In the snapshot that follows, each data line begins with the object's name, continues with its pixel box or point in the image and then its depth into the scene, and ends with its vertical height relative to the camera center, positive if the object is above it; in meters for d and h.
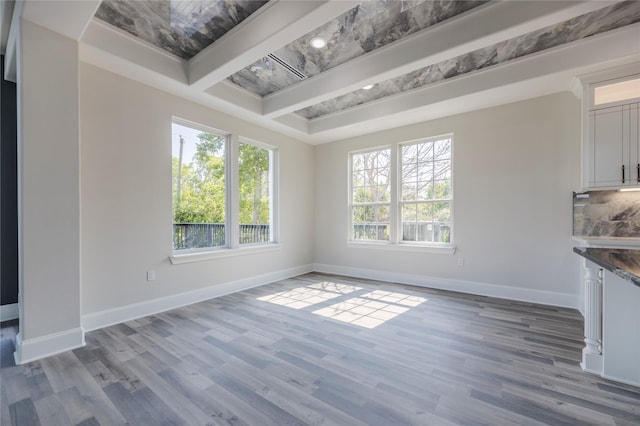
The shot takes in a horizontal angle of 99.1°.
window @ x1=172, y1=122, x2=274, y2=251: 3.70 +0.34
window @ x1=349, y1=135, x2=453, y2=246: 4.45 +0.33
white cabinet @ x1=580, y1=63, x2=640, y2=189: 2.85 +0.90
